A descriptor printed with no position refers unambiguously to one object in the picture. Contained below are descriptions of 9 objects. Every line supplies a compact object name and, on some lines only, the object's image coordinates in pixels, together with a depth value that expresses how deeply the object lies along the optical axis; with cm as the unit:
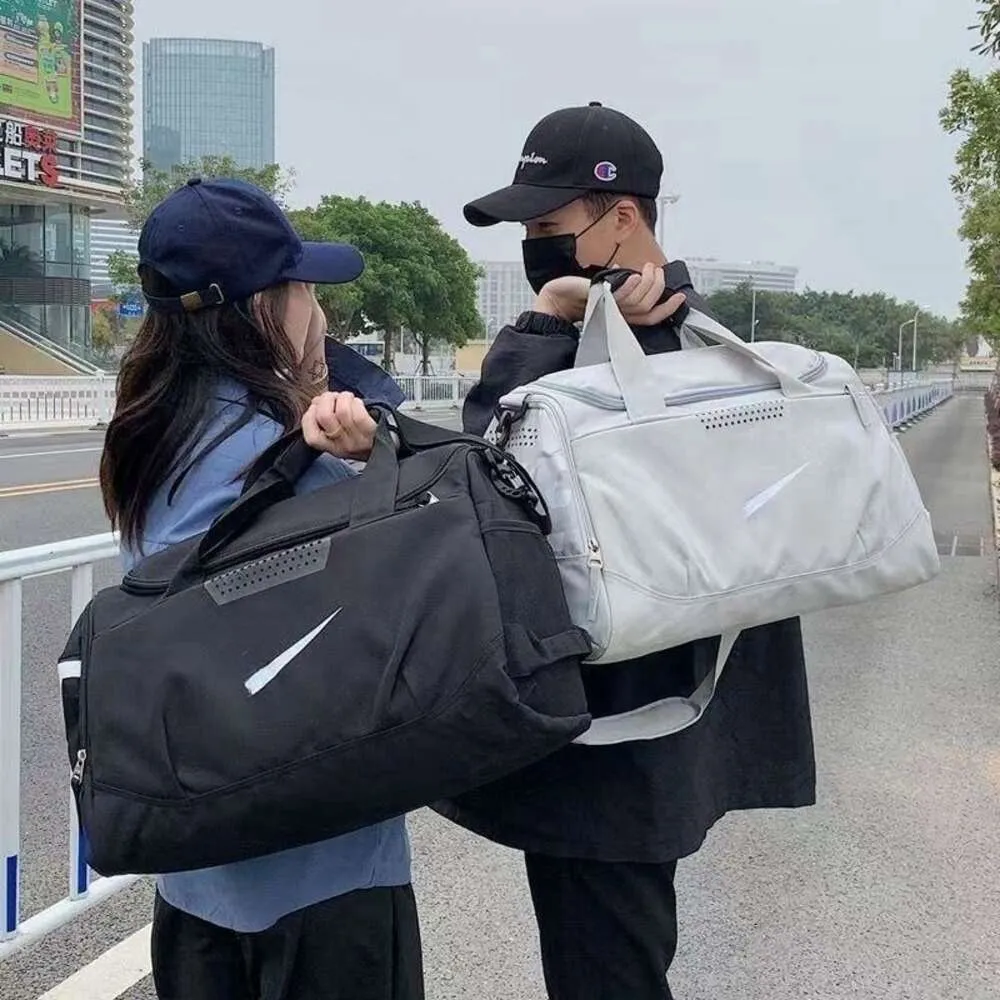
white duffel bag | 144
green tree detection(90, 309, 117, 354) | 5606
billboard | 5134
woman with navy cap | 151
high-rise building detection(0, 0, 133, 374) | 4644
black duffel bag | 128
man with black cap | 158
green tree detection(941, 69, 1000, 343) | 895
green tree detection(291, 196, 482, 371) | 3922
